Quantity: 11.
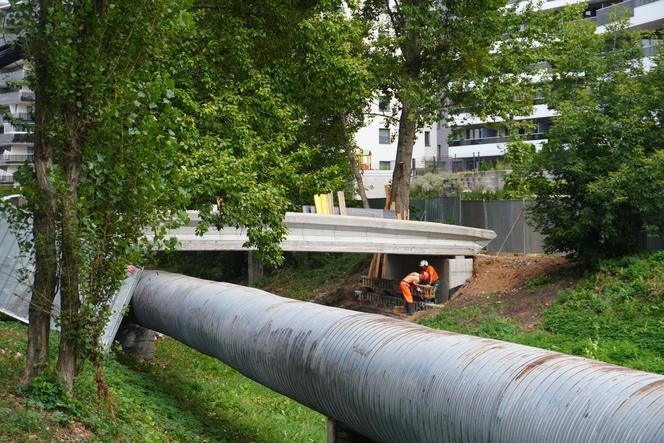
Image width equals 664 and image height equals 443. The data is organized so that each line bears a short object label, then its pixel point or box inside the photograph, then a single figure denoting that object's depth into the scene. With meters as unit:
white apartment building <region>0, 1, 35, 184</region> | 58.84
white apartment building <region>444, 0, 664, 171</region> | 42.62
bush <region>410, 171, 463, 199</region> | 39.34
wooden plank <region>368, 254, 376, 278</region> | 26.47
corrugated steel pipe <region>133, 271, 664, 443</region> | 5.69
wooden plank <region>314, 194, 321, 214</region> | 25.72
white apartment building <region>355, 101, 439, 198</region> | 48.59
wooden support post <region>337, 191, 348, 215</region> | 26.32
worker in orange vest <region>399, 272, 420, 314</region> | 22.25
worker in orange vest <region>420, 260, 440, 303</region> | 22.94
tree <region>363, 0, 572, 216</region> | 24.73
